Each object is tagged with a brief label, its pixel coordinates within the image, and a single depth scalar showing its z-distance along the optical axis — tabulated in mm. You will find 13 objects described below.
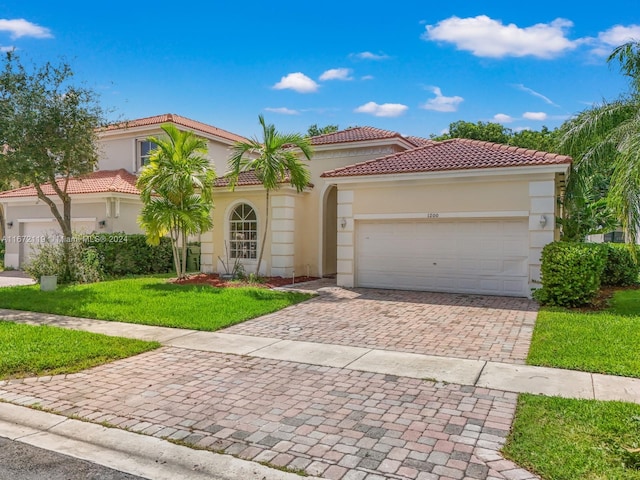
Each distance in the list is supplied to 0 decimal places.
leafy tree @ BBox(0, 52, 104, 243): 13828
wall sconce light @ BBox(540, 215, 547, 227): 13055
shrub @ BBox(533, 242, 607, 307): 11414
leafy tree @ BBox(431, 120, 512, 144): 41125
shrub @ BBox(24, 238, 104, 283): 16250
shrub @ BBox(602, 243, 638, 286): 16922
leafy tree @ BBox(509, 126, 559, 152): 38412
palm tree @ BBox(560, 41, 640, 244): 13586
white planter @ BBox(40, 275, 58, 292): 14781
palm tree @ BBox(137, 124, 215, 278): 16422
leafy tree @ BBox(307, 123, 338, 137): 48872
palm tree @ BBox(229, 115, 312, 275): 15609
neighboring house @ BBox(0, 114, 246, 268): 20953
